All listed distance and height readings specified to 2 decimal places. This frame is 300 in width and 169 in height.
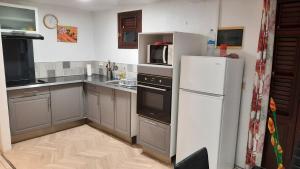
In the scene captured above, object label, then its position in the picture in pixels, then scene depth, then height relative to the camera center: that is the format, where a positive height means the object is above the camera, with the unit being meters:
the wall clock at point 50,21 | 3.88 +0.68
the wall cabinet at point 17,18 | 3.10 +0.59
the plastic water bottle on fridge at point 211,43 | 2.77 +0.22
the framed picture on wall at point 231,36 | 2.55 +0.30
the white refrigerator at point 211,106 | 2.26 -0.53
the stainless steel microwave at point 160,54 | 2.61 +0.07
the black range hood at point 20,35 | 3.07 +0.32
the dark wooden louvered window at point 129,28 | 3.71 +0.56
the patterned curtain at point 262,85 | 2.24 -0.26
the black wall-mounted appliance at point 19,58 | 3.29 -0.02
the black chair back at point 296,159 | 1.35 -0.64
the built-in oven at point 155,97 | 2.65 -0.50
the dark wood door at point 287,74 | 2.23 -0.14
